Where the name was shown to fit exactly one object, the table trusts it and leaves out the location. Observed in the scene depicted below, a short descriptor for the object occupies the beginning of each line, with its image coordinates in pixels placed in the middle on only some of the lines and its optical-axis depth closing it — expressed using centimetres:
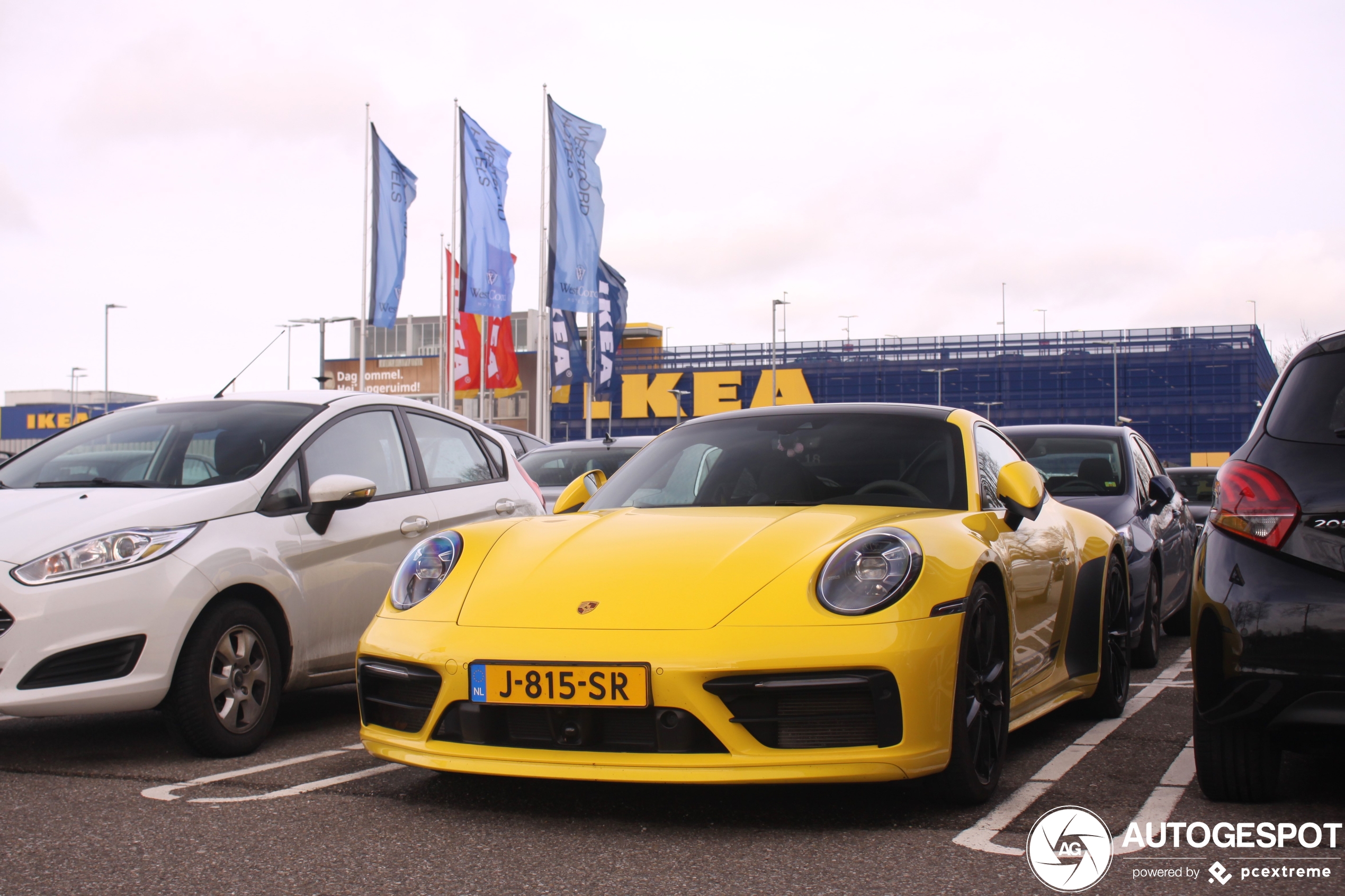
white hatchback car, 439
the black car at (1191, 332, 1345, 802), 331
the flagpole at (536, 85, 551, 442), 2869
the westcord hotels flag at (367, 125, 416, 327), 2692
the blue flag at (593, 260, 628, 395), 3027
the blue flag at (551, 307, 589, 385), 2880
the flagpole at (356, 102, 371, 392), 3025
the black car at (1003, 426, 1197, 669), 738
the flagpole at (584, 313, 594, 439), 3033
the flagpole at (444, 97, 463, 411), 3005
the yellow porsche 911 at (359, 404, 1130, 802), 343
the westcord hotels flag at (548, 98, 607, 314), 2530
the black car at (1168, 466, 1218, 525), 1589
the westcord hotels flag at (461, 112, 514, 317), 2580
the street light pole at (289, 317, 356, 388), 3989
